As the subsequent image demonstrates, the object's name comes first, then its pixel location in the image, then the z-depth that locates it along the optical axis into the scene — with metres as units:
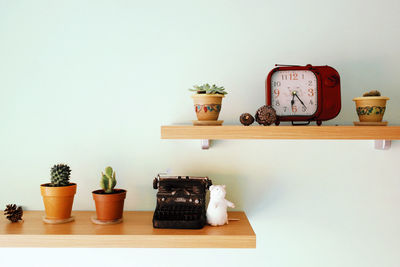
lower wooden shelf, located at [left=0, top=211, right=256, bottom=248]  1.00
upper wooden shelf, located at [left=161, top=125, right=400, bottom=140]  1.03
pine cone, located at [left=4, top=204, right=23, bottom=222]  1.13
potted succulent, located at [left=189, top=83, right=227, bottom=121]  1.09
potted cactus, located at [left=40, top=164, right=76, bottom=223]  1.11
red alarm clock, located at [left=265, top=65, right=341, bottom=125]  1.14
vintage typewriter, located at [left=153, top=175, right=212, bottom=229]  1.06
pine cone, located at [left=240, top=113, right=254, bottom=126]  1.10
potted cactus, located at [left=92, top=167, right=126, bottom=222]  1.11
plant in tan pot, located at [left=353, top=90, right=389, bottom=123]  1.09
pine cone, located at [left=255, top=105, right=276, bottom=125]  1.08
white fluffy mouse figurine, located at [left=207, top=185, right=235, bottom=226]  1.10
